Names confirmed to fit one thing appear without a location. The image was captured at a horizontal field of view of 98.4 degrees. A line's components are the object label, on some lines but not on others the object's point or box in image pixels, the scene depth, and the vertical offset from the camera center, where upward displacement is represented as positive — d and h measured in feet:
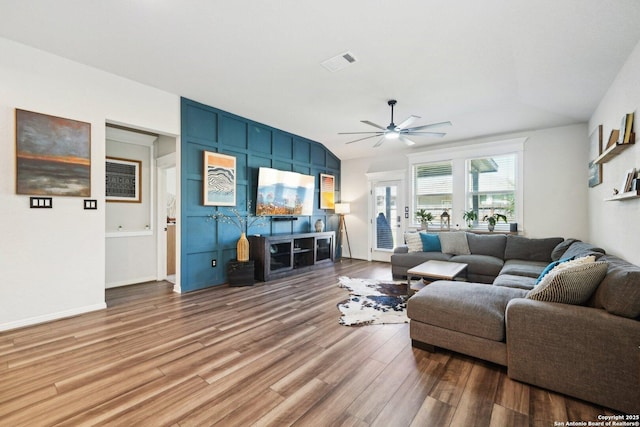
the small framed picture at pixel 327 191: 22.00 +1.80
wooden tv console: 15.96 -2.55
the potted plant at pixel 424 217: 19.38 -0.27
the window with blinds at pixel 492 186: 17.22 +1.76
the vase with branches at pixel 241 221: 15.35 -0.46
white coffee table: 11.16 -2.46
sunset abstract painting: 9.50 +2.15
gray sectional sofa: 5.40 -2.71
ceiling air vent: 9.70 +5.52
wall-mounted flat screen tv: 17.01 +1.37
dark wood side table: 14.74 -3.18
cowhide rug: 10.13 -3.86
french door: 21.61 -0.39
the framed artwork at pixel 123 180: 15.11 +1.92
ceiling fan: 12.85 +3.88
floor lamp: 22.80 -0.28
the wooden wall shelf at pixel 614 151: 7.97 +1.99
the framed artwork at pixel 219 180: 14.53 +1.86
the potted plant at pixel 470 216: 17.81 -0.19
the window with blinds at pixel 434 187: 19.40 +1.90
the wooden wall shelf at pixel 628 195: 7.11 +0.48
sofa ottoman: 6.85 -2.79
